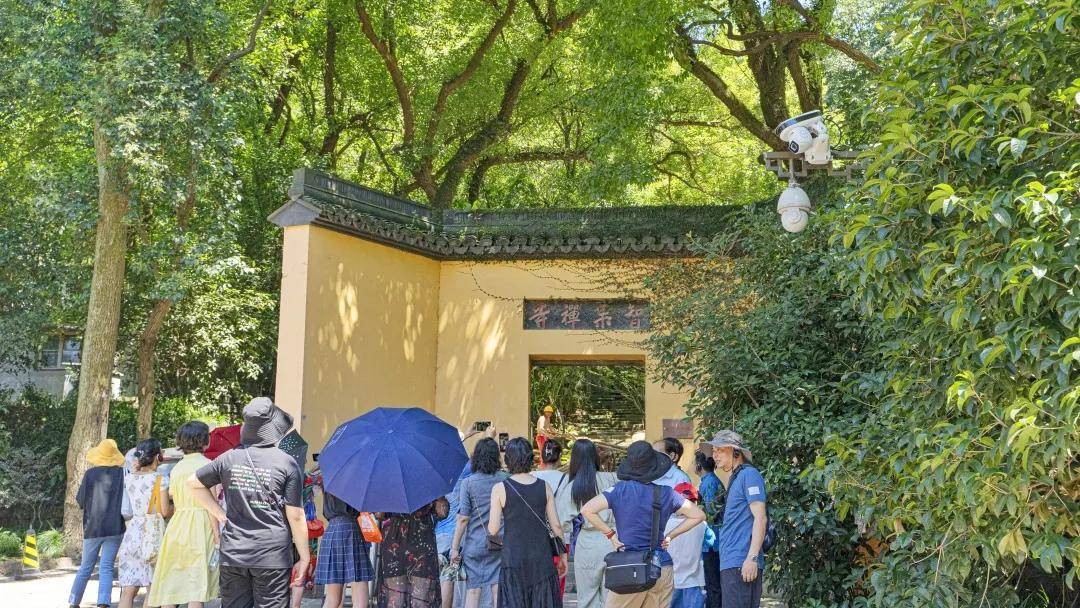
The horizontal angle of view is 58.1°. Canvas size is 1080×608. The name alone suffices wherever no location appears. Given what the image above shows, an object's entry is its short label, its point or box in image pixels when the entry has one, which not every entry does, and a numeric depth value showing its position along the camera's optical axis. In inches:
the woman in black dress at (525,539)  212.4
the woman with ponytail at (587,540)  231.0
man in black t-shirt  199.8
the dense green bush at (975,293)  137.6
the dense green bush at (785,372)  268.5
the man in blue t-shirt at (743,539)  225.9
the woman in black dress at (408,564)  213.5
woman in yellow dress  236.5
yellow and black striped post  423.5
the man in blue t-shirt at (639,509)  198.1
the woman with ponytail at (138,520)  275.3
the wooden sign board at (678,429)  468.1
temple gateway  448.5
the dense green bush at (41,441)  547.8
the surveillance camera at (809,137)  262.2
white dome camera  259.9
